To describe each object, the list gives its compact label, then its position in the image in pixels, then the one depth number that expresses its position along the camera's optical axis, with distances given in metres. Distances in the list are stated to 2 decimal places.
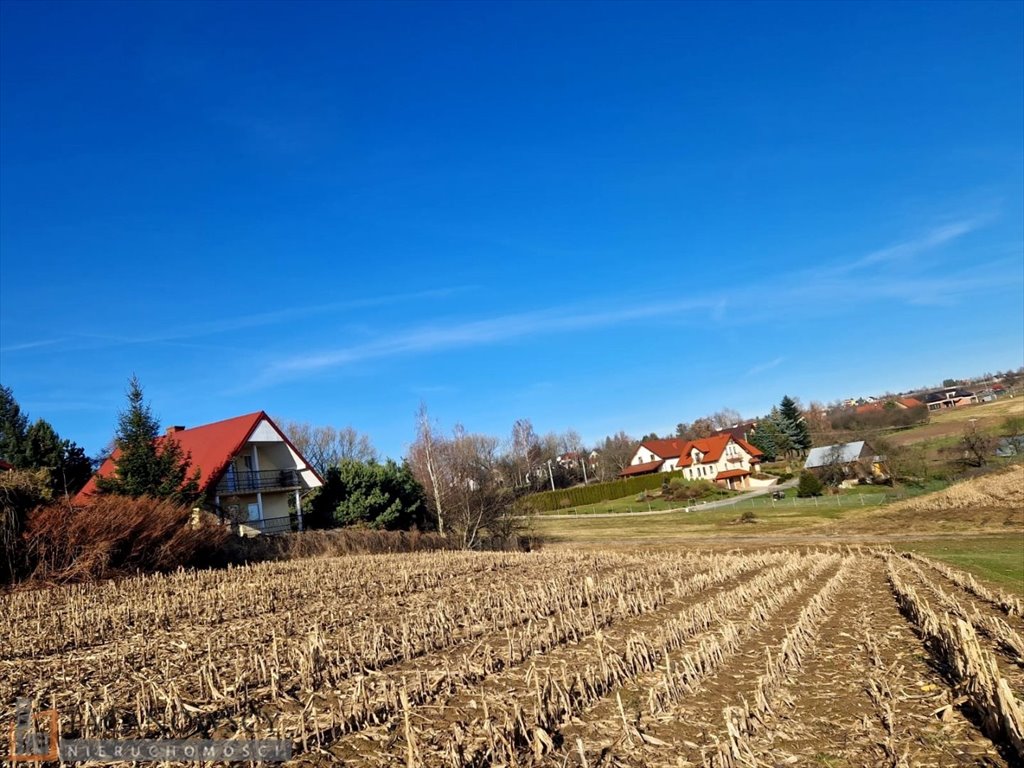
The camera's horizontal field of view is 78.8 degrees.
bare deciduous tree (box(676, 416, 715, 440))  146.75
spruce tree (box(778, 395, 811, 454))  98.31
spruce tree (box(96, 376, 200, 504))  29.78
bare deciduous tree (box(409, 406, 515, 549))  42.62
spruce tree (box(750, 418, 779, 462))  99.94
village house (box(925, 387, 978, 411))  148.06
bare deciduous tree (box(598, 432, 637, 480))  118.31
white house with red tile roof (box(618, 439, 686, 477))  104.09
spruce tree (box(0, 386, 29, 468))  41.07
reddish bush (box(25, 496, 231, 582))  18.39
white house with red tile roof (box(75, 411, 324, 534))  36.66
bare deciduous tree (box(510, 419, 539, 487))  103.56
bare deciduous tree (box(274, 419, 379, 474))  88.50
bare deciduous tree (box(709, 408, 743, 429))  179.62
